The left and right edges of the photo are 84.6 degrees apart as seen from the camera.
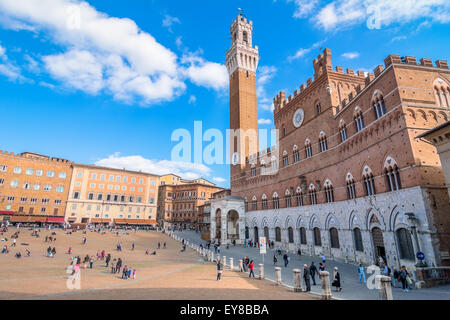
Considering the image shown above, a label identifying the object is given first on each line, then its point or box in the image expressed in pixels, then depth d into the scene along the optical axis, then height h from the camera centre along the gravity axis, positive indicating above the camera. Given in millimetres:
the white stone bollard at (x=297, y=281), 12853 -2630
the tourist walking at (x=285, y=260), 21034 -2571
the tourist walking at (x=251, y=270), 17347 -2815
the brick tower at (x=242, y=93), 48375 +27699
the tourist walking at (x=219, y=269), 15562 -2469
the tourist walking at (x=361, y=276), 15155 -2817
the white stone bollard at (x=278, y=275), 14764 -2673
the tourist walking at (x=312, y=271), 14798 -2461
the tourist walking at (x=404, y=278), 12938 -2550
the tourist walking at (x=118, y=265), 18734 -2576
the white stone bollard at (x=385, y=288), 9134 -2179
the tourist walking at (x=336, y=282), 13002 -2715
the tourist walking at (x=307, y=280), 12604 -2522
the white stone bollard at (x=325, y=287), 11102 -2571
